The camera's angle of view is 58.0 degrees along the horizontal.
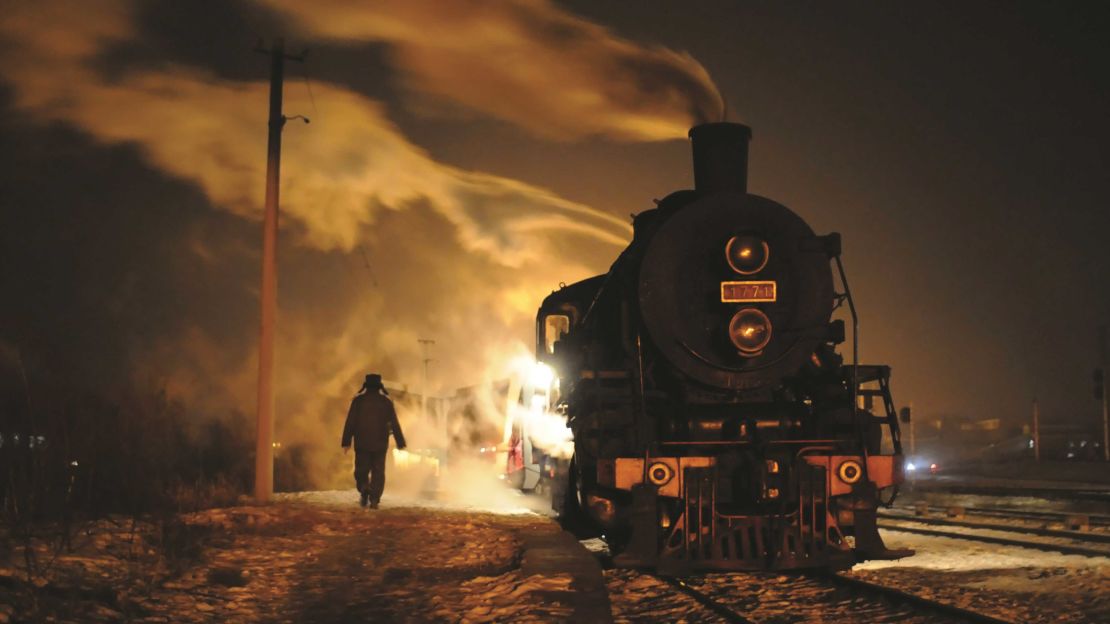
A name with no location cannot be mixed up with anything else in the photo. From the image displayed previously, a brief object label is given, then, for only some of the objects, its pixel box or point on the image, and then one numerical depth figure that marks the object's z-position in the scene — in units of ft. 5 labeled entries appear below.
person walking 45.75
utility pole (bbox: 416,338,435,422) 171.73
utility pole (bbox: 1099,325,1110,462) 142.47
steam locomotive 27.99
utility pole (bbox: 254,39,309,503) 46.42
